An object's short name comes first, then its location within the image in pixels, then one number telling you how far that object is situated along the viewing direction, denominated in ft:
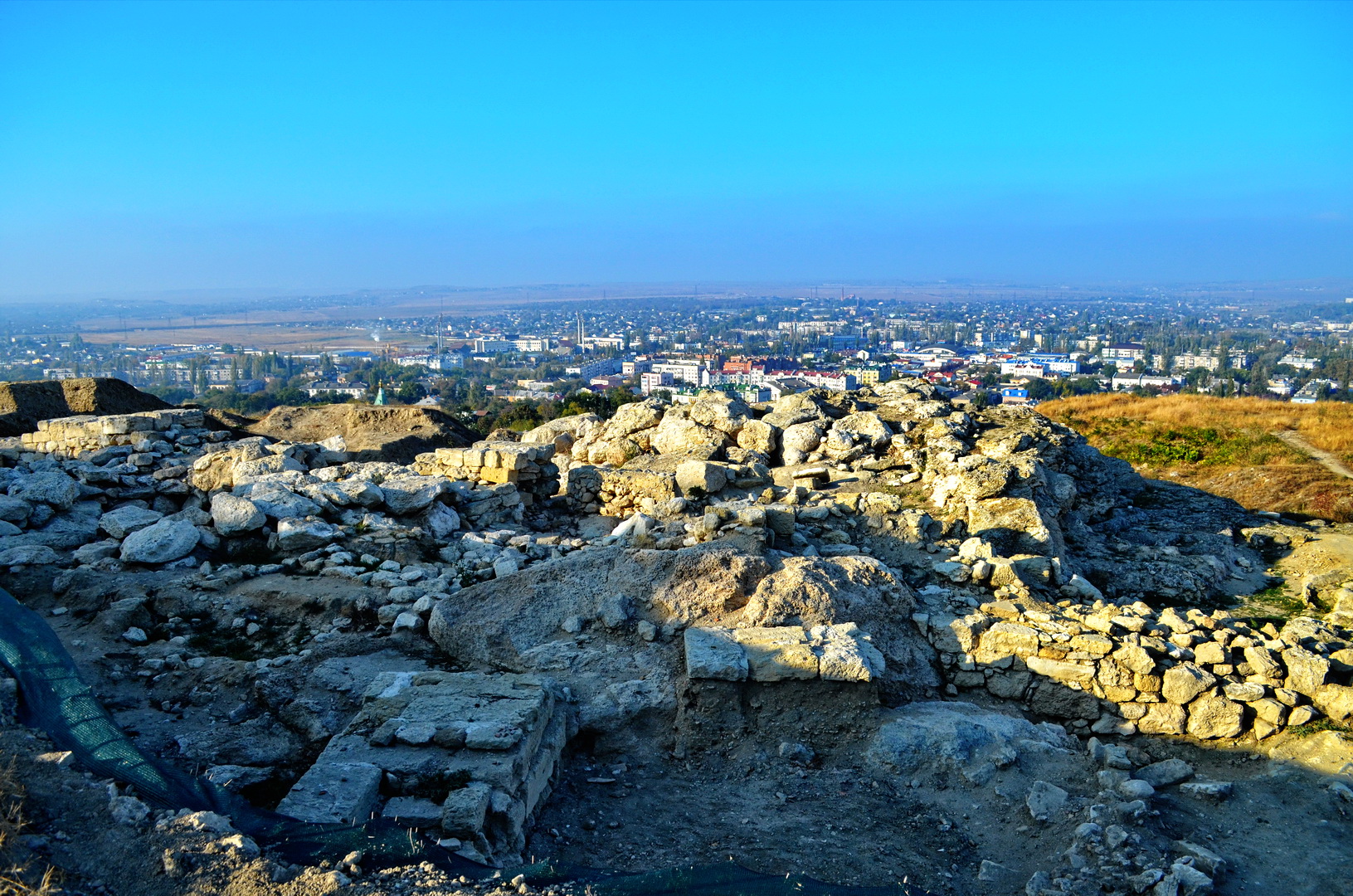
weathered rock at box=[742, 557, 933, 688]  22.48
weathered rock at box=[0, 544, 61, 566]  26.50
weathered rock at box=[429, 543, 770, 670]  22.27
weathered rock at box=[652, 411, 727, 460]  39.99
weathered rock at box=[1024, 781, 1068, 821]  16.90
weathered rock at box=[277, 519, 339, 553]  28.68
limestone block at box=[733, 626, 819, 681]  20.03
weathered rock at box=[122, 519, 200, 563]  27.99
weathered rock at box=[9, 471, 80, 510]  31.32
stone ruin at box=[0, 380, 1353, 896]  18.11
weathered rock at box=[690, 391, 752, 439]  41.70
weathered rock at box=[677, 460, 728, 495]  34.40
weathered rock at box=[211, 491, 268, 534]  29.40
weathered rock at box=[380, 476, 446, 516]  31.83
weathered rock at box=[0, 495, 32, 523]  30.01
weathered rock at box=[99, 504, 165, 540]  30.58
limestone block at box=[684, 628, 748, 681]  19.86
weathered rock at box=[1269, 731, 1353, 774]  18.95
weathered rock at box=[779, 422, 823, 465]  39.42
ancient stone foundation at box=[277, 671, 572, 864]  14.97
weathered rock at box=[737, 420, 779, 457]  40.22
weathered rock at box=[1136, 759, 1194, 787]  18.26
